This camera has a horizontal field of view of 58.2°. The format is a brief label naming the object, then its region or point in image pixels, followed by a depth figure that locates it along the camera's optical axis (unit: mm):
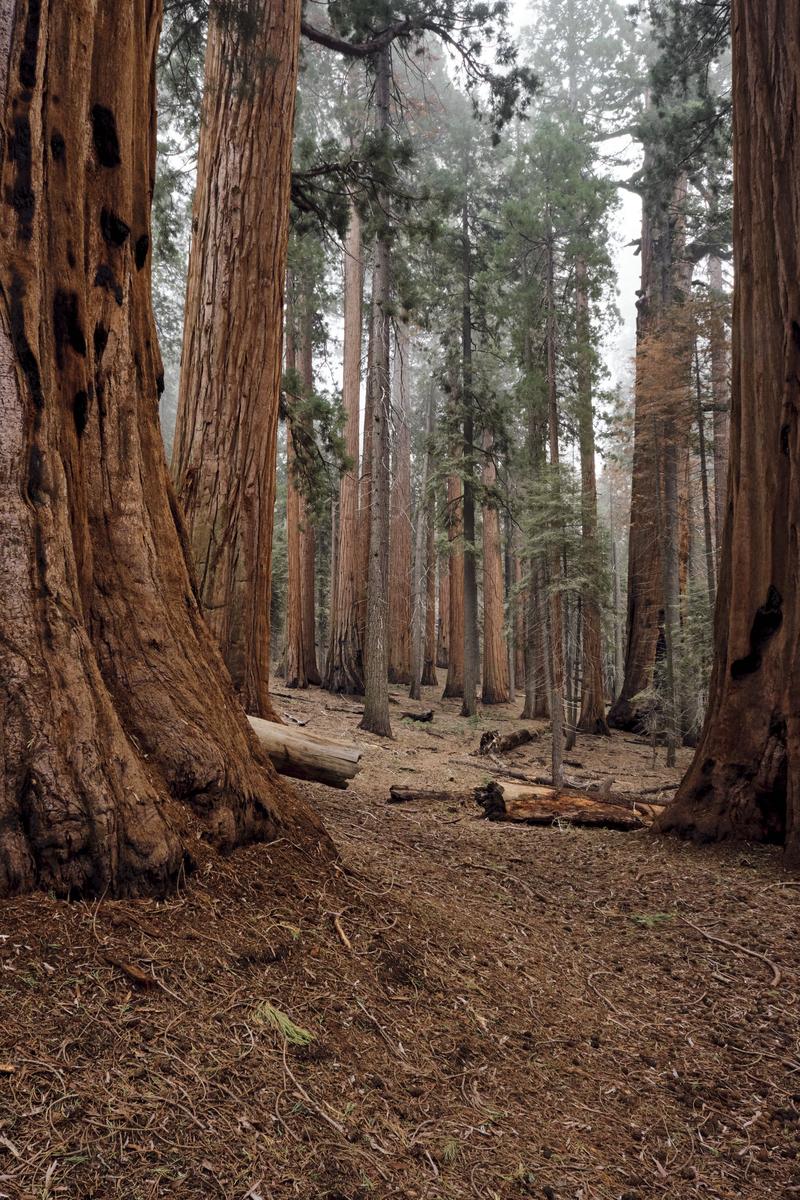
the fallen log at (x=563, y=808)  6535
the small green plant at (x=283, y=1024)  2072
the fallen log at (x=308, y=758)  4543
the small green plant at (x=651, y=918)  4152
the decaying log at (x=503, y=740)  12023
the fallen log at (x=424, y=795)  7000
